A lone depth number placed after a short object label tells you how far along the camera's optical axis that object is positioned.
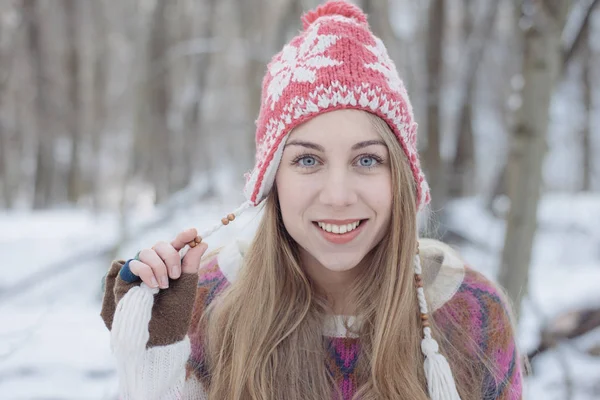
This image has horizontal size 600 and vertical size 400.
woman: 1.47
